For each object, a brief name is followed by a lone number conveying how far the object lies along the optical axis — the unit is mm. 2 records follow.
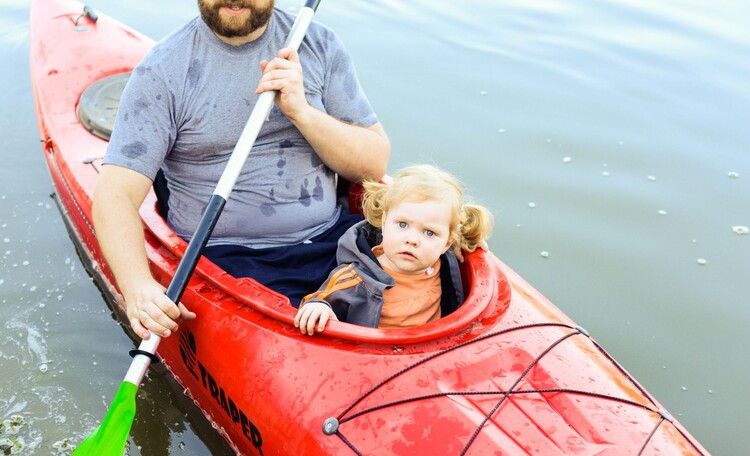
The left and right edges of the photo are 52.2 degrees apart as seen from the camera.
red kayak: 1844
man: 2238
